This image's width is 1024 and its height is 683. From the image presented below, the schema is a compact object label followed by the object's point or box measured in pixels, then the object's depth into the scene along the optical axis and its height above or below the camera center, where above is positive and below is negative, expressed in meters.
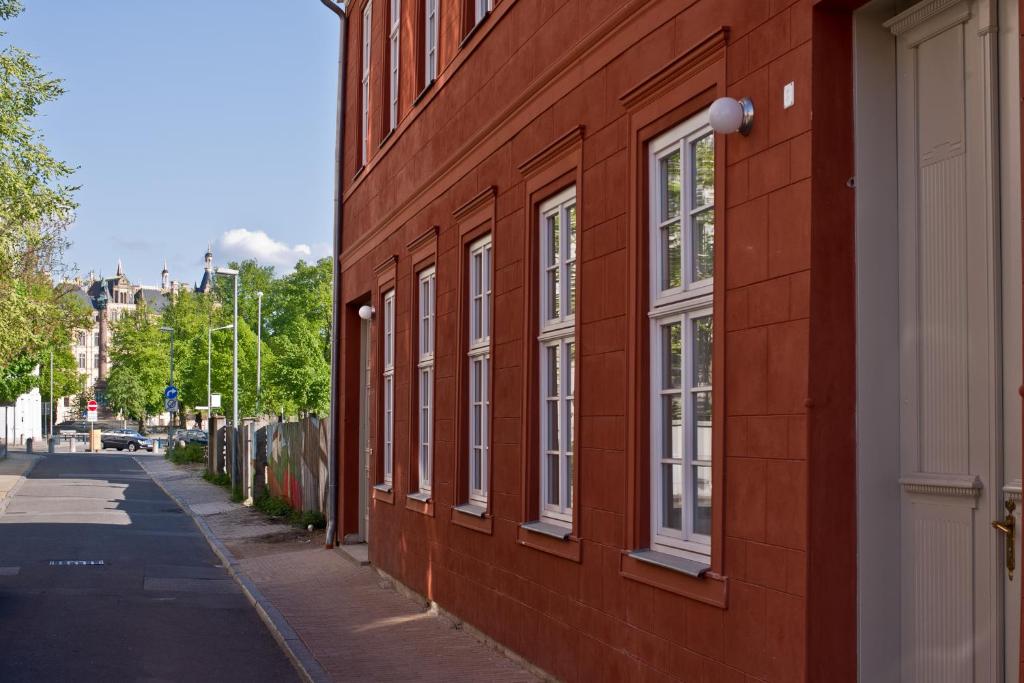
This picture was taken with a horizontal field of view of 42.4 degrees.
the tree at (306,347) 62.88 +2.82
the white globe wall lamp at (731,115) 6.13 +1.34
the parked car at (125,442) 78.69 -2.31
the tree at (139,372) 107.50 +2.64
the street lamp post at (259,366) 69.00 +2.01
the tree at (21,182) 25.19 +4.32
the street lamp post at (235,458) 32.94 -1.38
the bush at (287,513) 21.55 -1.98
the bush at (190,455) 53.09 -2.11
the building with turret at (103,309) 161.00 +12.14
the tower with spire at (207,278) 162.70 +15.93
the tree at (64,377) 100.31 +2.12
